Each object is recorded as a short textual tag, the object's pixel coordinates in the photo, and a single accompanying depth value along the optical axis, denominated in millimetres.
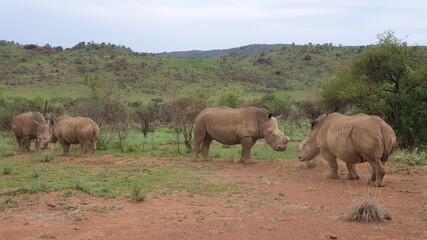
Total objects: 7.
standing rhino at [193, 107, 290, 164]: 15820
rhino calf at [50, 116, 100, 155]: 18003
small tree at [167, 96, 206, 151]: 21938
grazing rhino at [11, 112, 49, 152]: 19750
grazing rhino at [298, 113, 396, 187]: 11117
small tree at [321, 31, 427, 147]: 18859
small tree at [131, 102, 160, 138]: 29952
